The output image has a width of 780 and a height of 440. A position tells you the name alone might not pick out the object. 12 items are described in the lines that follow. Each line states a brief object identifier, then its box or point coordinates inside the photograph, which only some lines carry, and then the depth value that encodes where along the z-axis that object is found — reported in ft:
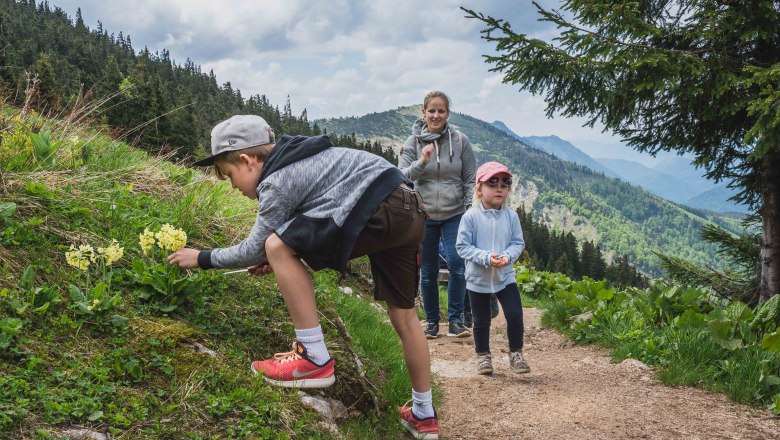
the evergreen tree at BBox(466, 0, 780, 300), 20.97
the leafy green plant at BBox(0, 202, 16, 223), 10.40
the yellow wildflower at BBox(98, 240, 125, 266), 9.78
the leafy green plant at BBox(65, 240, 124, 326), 9.03
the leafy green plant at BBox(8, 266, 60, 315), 8.52
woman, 19.25
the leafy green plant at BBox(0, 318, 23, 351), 7.59
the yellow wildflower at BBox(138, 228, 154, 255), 10.38
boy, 8.76
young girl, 15.72
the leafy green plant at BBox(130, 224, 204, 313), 10.23
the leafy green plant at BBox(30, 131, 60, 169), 13.58
